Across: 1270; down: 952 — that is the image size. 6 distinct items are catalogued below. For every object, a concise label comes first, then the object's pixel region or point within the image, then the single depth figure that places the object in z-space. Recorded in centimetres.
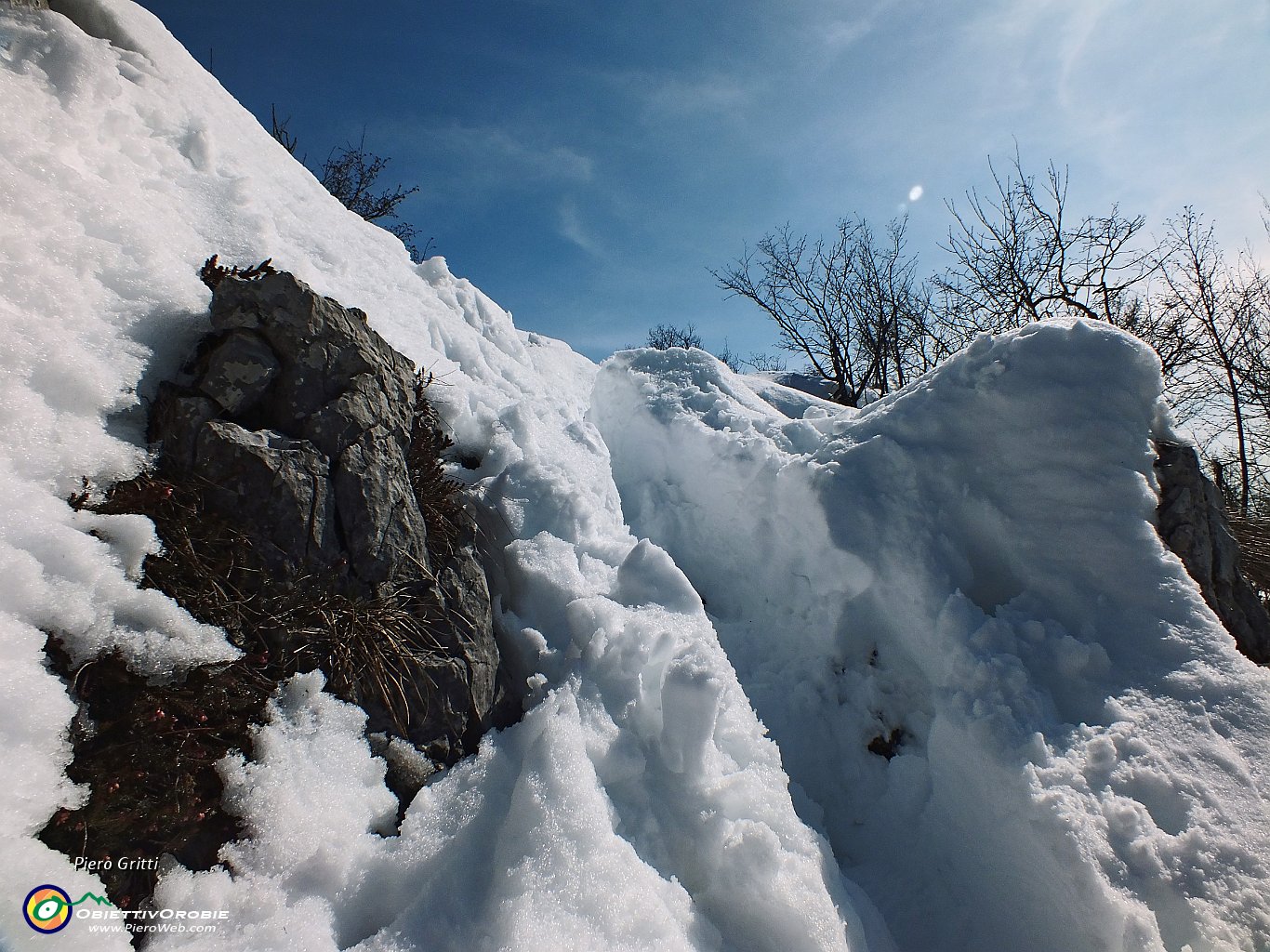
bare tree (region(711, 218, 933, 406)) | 1848
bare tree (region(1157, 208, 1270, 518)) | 1370
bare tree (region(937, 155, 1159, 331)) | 1427
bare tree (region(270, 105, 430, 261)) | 1641
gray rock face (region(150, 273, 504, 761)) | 255
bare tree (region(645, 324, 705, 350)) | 3098
